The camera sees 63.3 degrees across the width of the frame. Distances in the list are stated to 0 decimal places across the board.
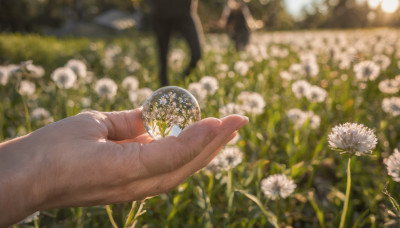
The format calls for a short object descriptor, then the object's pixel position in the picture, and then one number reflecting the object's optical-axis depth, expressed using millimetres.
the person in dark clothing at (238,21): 6326
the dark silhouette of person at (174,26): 3906
